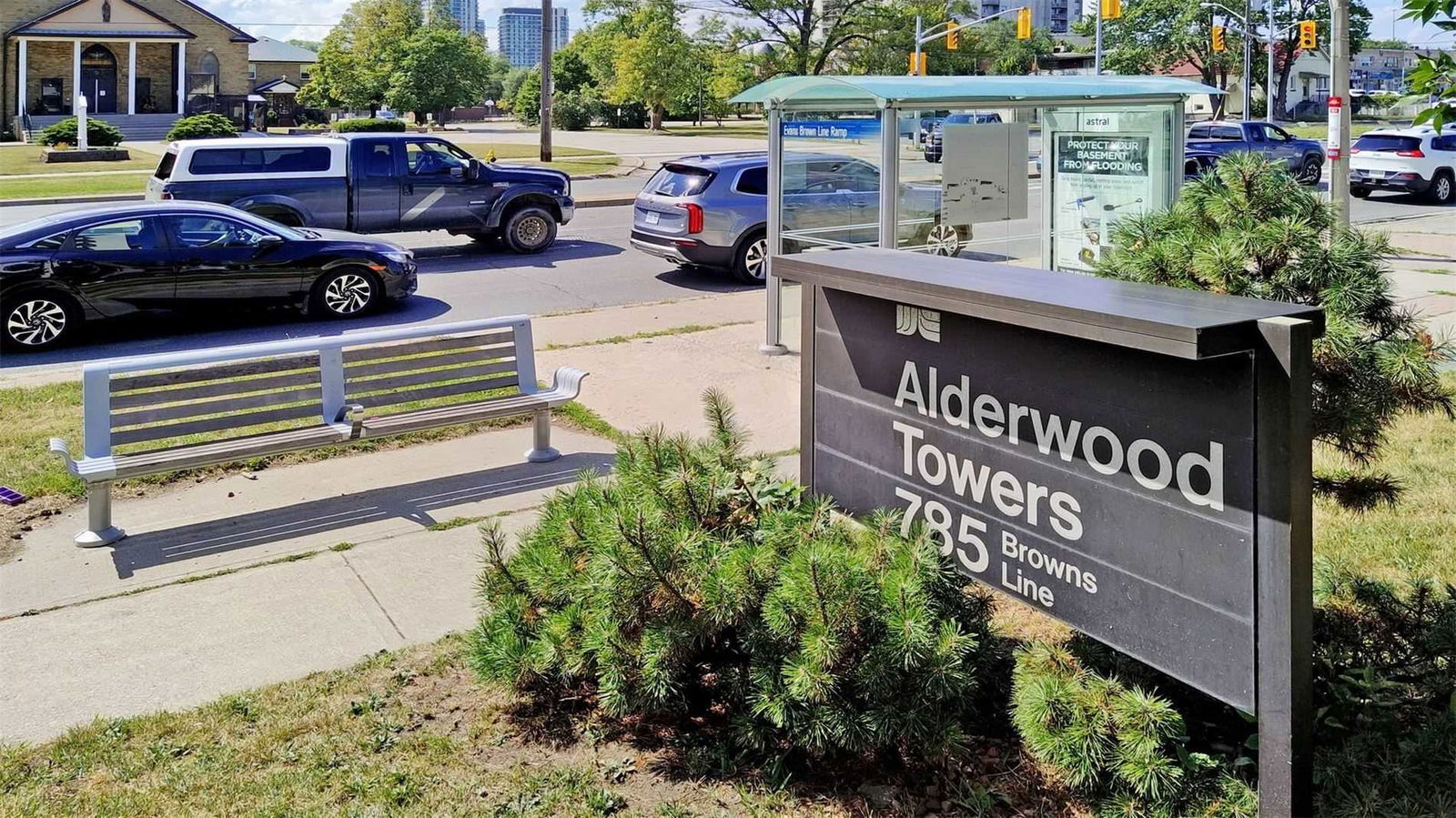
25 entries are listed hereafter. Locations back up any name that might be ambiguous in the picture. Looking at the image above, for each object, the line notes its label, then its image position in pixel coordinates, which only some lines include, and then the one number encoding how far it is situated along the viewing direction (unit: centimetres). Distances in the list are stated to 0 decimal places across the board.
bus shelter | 1068
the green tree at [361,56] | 6009
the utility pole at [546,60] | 3356
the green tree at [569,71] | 8181
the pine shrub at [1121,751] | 341
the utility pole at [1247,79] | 6358
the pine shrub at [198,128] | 3756
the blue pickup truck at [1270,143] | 3025
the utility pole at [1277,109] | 8850
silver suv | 1557
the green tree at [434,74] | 5962
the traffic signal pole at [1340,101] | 1328
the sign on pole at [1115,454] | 306
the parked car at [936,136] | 1176
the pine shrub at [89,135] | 3903
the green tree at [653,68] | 6297
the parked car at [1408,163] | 2708
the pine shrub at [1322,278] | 384
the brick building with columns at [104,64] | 5612
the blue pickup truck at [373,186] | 1719
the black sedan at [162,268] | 1183
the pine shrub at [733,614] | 367
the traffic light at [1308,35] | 3497
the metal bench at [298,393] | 655
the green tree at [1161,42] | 8950
